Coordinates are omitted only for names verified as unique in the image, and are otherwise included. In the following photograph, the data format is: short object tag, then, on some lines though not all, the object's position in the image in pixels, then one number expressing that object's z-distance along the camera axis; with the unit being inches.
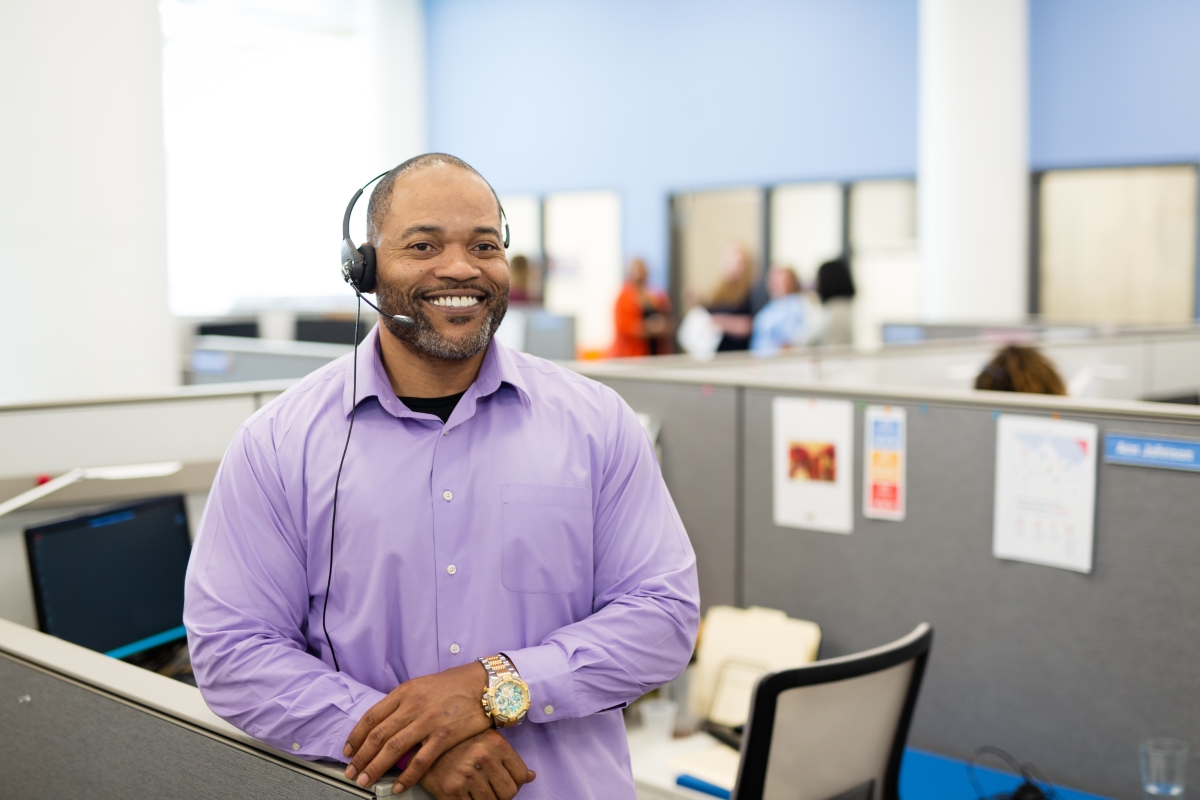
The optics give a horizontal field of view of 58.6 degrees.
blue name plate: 63.8
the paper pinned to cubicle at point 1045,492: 67.6
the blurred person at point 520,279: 275.4
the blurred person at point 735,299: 286.0
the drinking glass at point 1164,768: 64.0
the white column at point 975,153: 241.9
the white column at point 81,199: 101.5
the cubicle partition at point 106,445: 72.1
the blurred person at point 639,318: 270.5
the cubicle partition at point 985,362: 120.1
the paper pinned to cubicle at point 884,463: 76.3
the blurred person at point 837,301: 234.2
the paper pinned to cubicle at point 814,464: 79.0
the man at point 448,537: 45.8
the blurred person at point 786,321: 252.1
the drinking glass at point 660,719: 75.4
